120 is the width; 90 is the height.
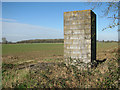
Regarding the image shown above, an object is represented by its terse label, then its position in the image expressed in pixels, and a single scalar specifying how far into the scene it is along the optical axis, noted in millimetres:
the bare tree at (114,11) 5784
